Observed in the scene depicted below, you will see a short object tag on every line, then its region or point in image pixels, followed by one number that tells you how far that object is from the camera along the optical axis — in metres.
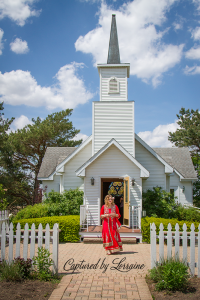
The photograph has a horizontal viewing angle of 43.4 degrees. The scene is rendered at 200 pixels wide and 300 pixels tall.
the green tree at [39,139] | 27.20
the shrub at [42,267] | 5.36
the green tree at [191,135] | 25.64
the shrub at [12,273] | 5.22
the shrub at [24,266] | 5.35
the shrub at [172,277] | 4.79
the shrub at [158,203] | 12.95
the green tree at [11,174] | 24.00
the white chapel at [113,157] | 12.02
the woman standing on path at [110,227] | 8.07
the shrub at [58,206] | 12.41
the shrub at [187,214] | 12.46
